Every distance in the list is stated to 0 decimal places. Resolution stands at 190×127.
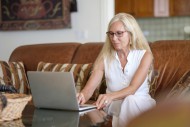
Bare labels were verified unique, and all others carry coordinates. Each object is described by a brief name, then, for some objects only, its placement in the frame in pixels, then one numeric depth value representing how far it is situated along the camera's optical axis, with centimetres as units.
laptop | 152
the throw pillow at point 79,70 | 254
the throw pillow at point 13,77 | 286
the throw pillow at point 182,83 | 194
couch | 221
